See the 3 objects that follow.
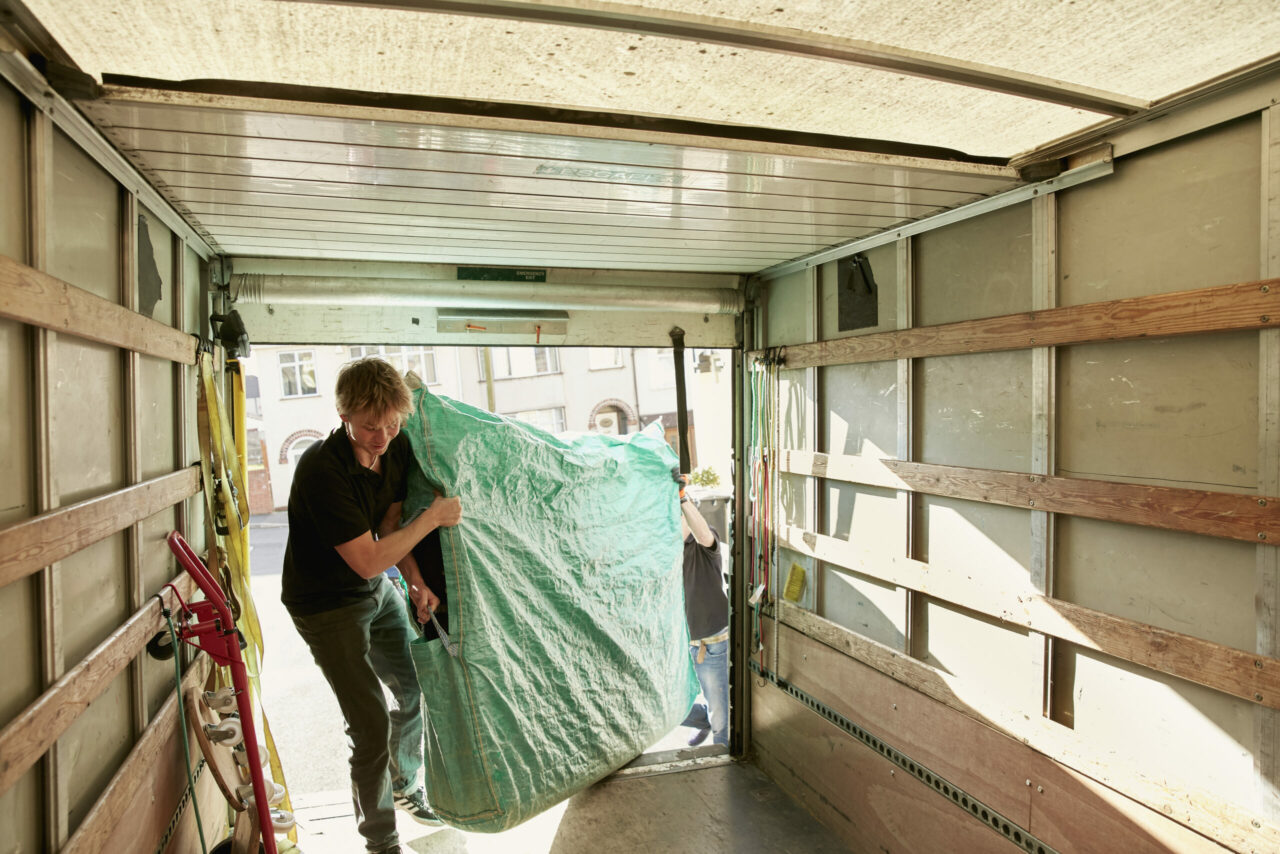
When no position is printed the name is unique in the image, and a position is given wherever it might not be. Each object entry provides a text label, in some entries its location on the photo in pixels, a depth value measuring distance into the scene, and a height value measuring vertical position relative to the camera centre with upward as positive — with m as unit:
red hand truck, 2.06 -0.64
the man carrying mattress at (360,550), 2.23 -0.43
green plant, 6.60 -0.59
